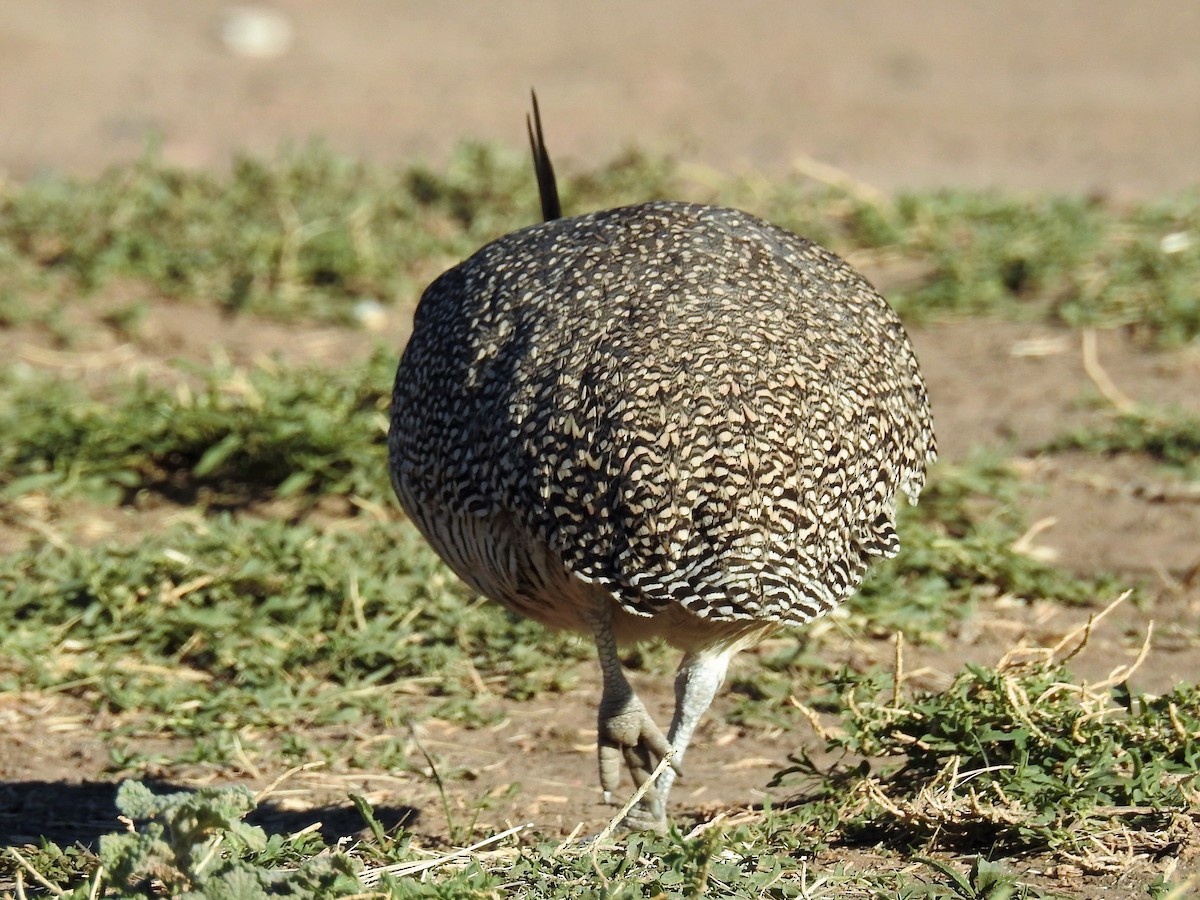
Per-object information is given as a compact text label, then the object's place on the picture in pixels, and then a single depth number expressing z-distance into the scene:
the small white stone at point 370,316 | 15.32
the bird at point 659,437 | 6.78
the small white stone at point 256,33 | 28.06
